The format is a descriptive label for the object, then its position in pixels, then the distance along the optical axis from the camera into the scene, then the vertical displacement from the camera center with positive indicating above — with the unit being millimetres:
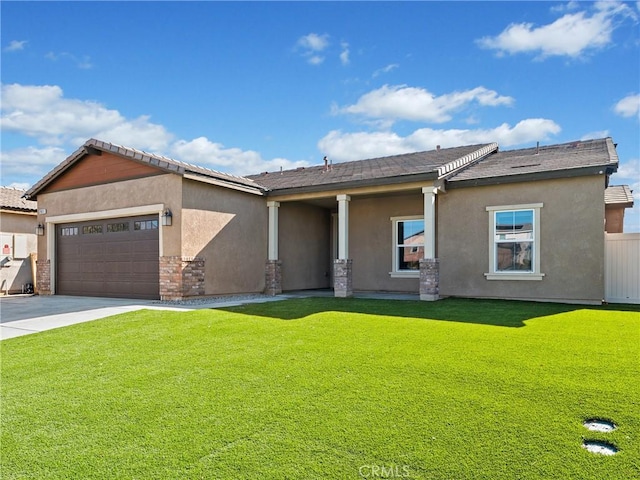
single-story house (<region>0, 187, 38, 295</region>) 15727 -20
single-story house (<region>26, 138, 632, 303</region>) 11078 +613
